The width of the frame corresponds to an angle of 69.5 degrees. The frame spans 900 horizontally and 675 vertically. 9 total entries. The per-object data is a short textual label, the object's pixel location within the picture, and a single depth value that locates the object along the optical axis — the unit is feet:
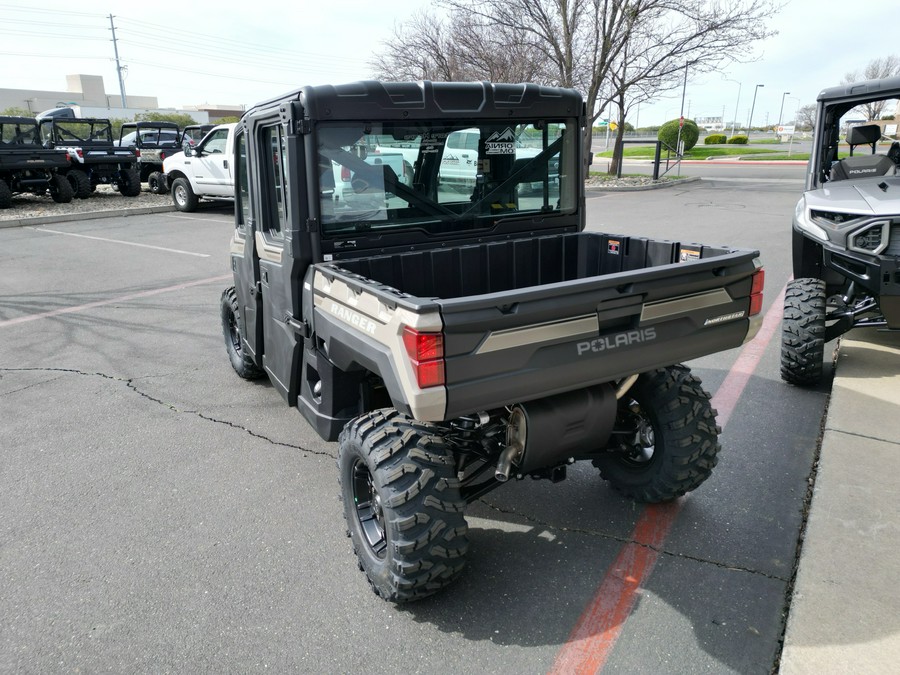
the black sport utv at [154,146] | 64.23
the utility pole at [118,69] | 235.65
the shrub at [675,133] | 116.16
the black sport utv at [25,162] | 50.85
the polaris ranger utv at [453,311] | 8.15
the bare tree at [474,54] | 78.02
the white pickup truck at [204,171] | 47.80
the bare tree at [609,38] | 70.69
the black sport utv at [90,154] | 57.11
